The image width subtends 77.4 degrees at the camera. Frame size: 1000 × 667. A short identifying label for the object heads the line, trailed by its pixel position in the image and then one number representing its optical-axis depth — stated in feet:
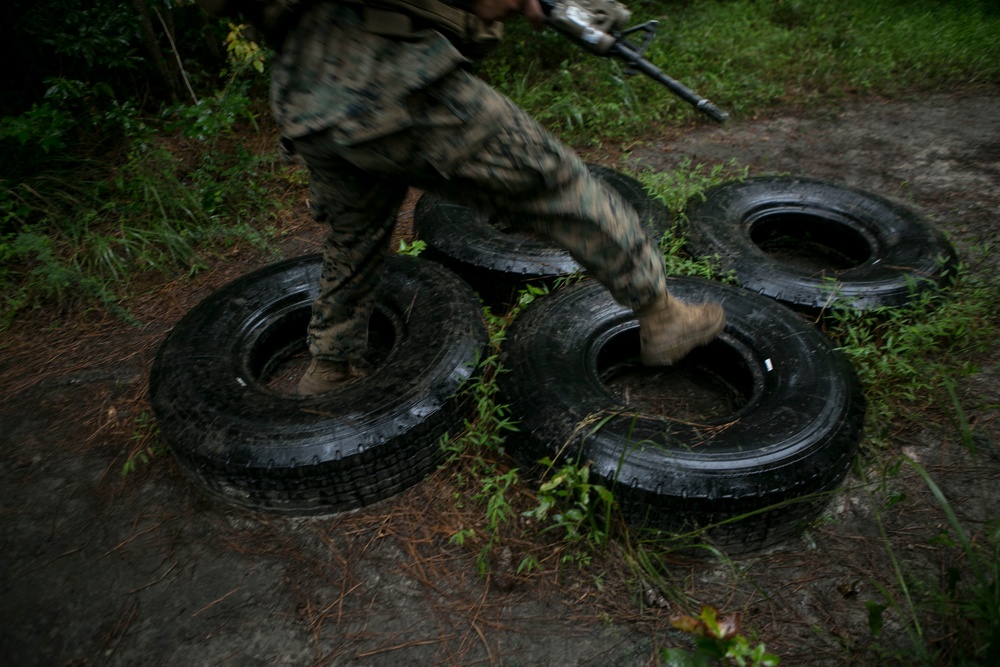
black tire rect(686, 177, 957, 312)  9.36
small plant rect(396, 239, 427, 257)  10.71
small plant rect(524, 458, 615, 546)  6.71
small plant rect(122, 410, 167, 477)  8.39
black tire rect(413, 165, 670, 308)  9.87
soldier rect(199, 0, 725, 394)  5.50
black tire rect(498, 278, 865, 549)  6.59
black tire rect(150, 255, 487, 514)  7.21
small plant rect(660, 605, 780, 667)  4.75
